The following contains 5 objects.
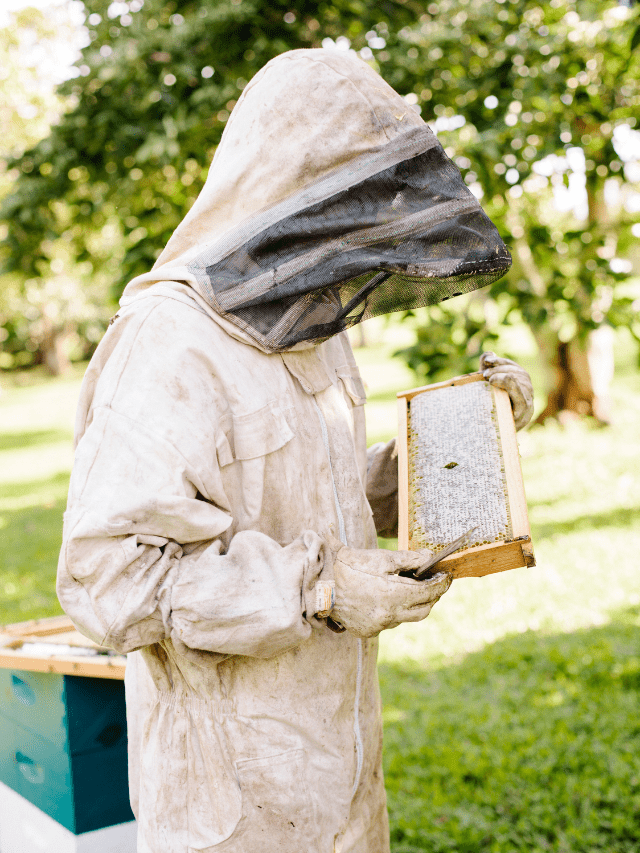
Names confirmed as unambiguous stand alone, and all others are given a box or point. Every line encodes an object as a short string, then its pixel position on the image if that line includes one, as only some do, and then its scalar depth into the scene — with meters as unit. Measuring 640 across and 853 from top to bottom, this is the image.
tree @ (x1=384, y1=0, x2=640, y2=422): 3.86
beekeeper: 1.49
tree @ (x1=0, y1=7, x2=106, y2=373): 15.02
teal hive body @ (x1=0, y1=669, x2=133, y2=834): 2.38
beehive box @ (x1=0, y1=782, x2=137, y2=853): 2.43
